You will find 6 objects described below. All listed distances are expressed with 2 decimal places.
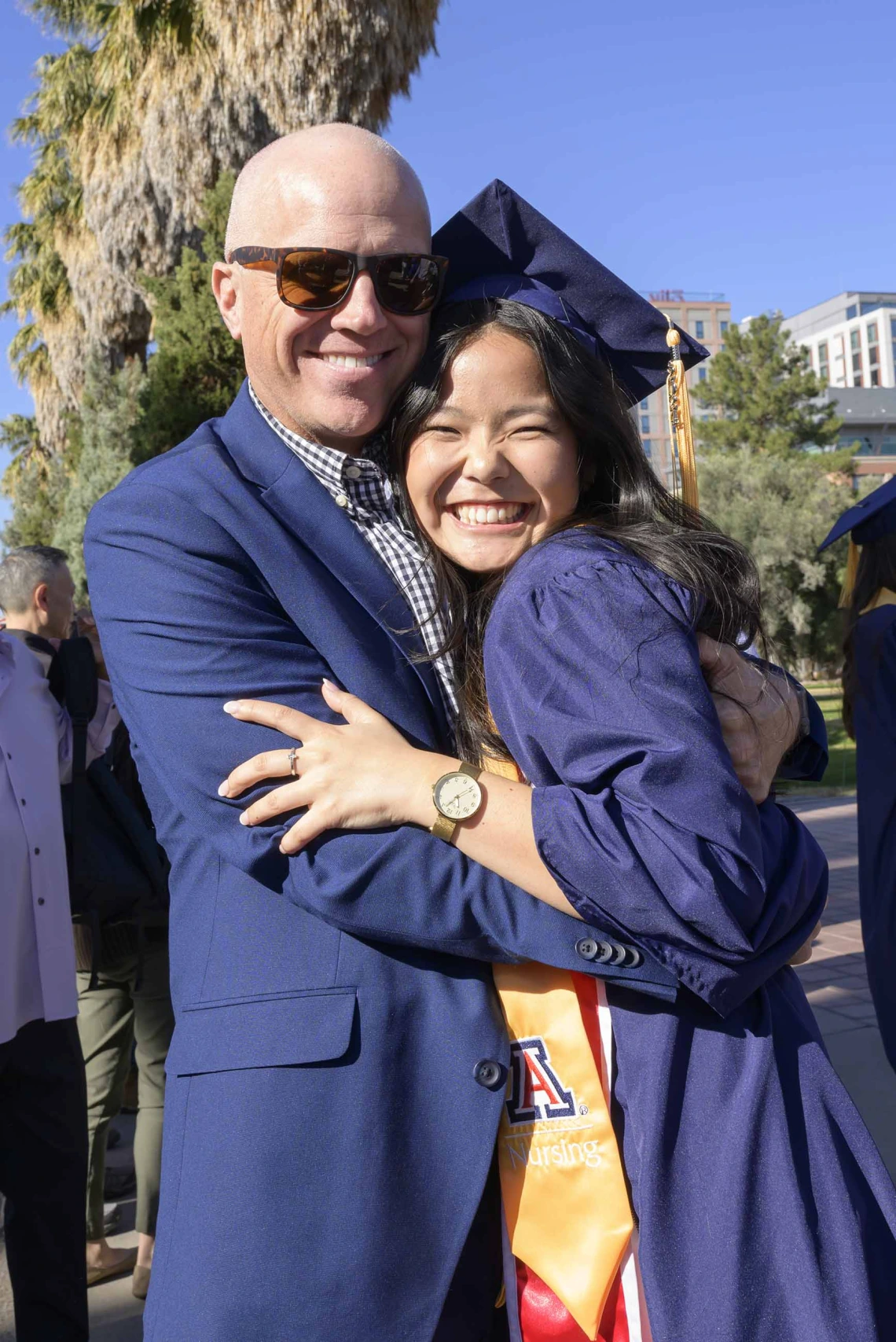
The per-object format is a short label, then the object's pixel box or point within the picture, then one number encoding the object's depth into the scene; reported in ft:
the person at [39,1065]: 10.55
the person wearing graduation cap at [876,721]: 11.12
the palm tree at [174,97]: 26.68
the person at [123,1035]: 12.91
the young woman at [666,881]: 4.51
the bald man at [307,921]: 4.65
